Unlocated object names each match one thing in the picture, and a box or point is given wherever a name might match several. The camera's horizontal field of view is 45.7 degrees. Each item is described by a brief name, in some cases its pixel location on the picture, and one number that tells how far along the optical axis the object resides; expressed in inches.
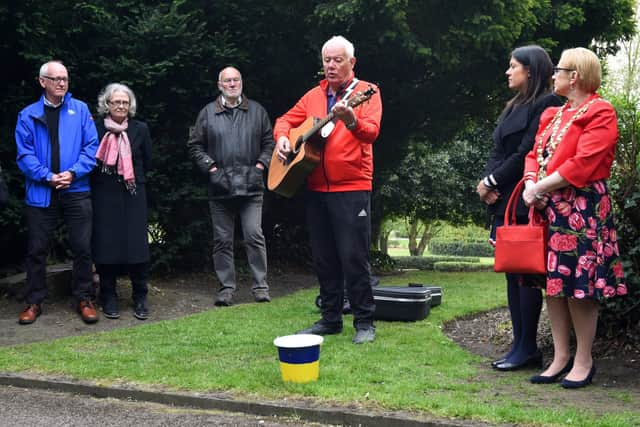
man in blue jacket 275.7
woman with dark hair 199.6
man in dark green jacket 322.3
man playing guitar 231.9
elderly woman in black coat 288.8
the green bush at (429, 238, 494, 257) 1496.1
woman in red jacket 175.0
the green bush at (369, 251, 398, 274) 539.8
